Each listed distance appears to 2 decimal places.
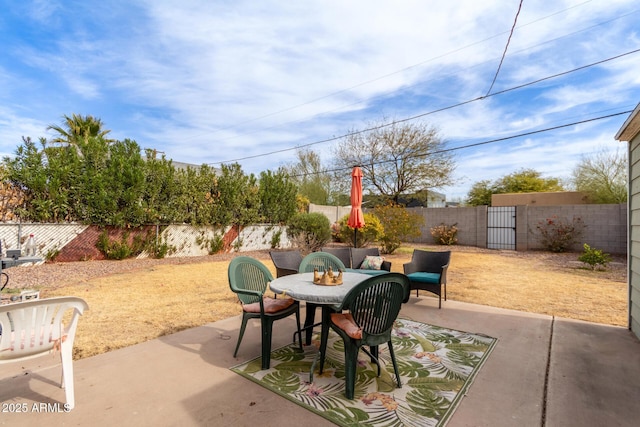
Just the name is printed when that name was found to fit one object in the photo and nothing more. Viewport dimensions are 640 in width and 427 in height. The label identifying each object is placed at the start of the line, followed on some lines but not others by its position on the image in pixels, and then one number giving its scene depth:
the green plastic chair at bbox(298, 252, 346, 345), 3.73
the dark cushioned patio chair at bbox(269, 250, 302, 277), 4.56
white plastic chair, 1.76
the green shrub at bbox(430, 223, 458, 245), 13.33
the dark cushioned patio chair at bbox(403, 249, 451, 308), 4.34
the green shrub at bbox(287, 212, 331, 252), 11.13
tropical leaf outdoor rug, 1.95
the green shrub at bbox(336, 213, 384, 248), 10.22
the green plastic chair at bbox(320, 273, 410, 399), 2.13
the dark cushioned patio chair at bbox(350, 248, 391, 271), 5.64
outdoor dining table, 2.33
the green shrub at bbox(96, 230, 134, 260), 8.12
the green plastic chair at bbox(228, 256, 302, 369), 2.60
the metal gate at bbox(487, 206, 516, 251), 12.05
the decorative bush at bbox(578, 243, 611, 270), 7.48
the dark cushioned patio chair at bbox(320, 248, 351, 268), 5.47
